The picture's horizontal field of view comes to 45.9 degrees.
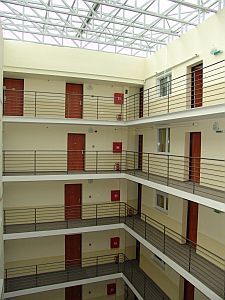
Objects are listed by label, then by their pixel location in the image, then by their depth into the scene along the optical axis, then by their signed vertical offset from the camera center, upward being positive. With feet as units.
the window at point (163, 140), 20.70 +0.29
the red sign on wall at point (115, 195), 24.48 -4.82
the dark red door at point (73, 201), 23.32 -5.17
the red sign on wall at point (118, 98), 24.46 +4.17
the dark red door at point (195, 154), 17.62 -0.71
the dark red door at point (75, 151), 23.36 -0.81
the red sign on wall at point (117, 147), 24.52 -0.38
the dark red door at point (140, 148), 24.94 -0.45
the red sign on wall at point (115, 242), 24.31 -9.12
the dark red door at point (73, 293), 22.94 -13.05
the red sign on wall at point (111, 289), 23.87 -13.14
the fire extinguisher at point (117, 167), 24.48 -2.22
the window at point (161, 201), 20.89 -4.71
